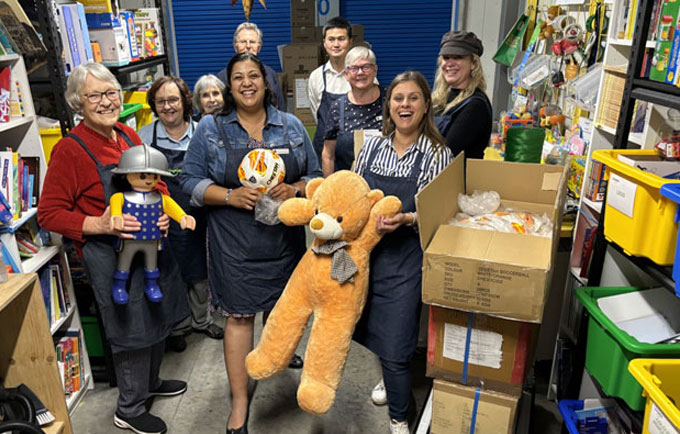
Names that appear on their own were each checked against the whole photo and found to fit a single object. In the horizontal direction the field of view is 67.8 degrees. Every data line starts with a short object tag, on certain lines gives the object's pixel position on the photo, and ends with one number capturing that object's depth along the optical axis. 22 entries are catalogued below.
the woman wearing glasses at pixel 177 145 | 2.56
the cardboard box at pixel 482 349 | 1.68
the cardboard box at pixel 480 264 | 1.52
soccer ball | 1.84
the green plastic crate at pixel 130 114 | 3.04
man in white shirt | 3.03
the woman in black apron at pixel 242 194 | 1.92
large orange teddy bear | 1.72
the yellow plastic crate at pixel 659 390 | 1.26
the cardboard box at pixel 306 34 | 5.18
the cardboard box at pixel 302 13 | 5.11
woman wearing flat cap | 2.27
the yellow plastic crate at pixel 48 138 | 2.24
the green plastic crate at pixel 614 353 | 1.47
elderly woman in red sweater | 1.83
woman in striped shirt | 1.90
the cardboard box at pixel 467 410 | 1.78
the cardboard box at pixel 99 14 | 2.74
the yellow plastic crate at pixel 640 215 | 1.40
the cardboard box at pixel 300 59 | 4.95
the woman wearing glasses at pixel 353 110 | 2.46
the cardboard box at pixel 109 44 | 2.75
